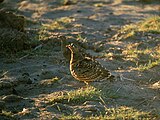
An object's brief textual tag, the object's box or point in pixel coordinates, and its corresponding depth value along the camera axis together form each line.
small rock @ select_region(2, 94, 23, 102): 11.16
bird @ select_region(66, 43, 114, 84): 11.42
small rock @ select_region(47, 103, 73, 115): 10.58
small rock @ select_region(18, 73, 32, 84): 12.64
